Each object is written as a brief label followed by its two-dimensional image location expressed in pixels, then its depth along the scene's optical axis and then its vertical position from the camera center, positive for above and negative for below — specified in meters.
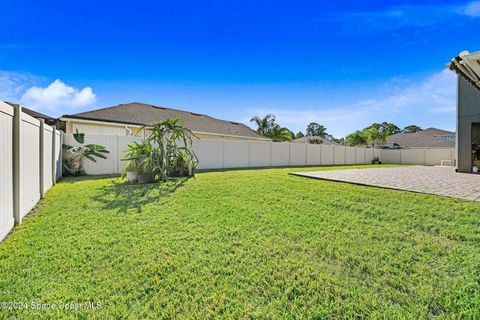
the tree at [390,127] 52.51 +6.63
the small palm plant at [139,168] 7.80 -0.45
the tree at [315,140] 32.75 +2.18
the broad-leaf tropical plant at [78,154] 9.54 +0.01
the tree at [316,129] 59.22 +6.79
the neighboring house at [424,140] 28.55 +2.16
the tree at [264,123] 29.30 +4.09
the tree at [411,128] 56.53 +6.75
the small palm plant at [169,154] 8.22 +0.03
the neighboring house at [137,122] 13.32 +2.35
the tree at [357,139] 34.50 +2.50
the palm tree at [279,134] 28.25 +2.59
